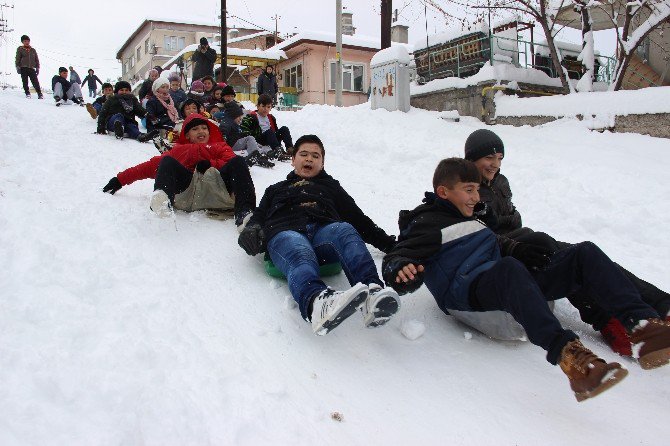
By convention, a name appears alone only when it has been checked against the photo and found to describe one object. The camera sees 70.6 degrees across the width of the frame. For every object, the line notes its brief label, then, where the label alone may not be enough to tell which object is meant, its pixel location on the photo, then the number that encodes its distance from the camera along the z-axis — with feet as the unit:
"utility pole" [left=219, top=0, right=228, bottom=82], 60.95
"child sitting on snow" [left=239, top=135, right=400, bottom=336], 7.27
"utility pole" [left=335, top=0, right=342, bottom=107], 51.01
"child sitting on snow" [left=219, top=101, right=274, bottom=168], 23.30
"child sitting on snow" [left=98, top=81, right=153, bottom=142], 28.32
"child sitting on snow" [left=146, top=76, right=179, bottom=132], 29.55
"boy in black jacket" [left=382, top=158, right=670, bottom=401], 6.14
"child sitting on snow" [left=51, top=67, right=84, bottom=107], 48.91
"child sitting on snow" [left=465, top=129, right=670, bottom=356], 7.77
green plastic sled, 10.32
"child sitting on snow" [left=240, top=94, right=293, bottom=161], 25.43
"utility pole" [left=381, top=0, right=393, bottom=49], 40.98
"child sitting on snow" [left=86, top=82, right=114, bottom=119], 34.79
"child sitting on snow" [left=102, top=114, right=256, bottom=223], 13.48
